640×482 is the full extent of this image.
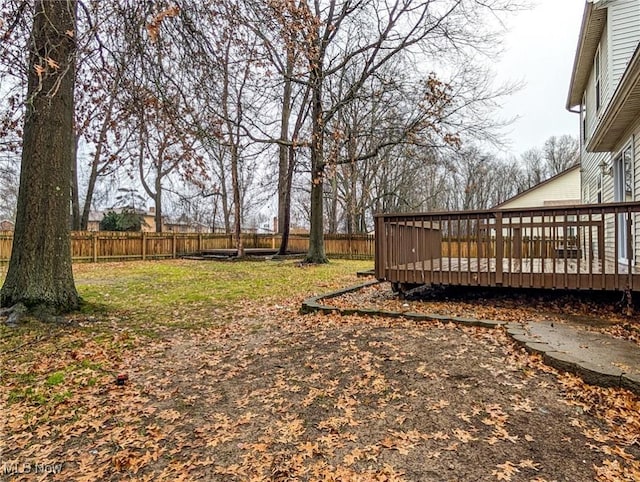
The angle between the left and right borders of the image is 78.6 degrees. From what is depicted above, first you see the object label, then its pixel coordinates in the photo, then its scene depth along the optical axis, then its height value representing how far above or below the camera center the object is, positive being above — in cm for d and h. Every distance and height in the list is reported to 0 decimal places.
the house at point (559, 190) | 1936 +249
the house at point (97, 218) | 4129 +283
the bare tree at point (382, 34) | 1152 +640
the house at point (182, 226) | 3878 +171
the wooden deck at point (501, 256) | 504 -25
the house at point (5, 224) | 3622 +191
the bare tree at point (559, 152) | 3375 +768
